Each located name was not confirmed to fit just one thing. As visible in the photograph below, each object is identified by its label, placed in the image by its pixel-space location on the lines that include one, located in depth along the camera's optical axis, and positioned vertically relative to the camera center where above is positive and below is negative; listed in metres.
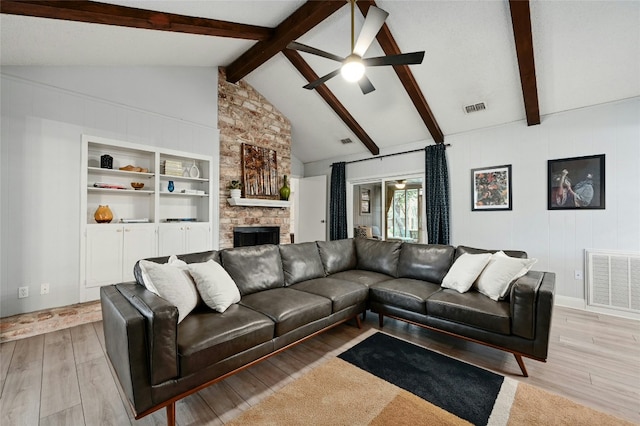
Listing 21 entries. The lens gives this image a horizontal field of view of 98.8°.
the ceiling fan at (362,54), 2.30 +1.44
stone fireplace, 4.75 +1.48
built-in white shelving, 3.29 +0.13
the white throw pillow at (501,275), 2.38 -0.53
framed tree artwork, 5.04 +0.83
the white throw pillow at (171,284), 1.81 -0.46
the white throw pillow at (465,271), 2.61 -0.56
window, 5.27 +0.06
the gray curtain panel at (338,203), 6.20 +0.28
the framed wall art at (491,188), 4.16 +0.41
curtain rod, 5.03 +1.21
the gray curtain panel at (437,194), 4.67 +0.35
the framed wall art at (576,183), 3.48 +0.41
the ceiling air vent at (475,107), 3.97 +1.58
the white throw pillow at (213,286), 2.05 -0.54
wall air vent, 3.21 -0.80
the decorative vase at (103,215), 3.40 +0.02
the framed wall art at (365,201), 6.03 +0.31
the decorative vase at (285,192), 5.58 +0.48
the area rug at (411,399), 1.61 -1.19
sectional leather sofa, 1.44 -0.74
